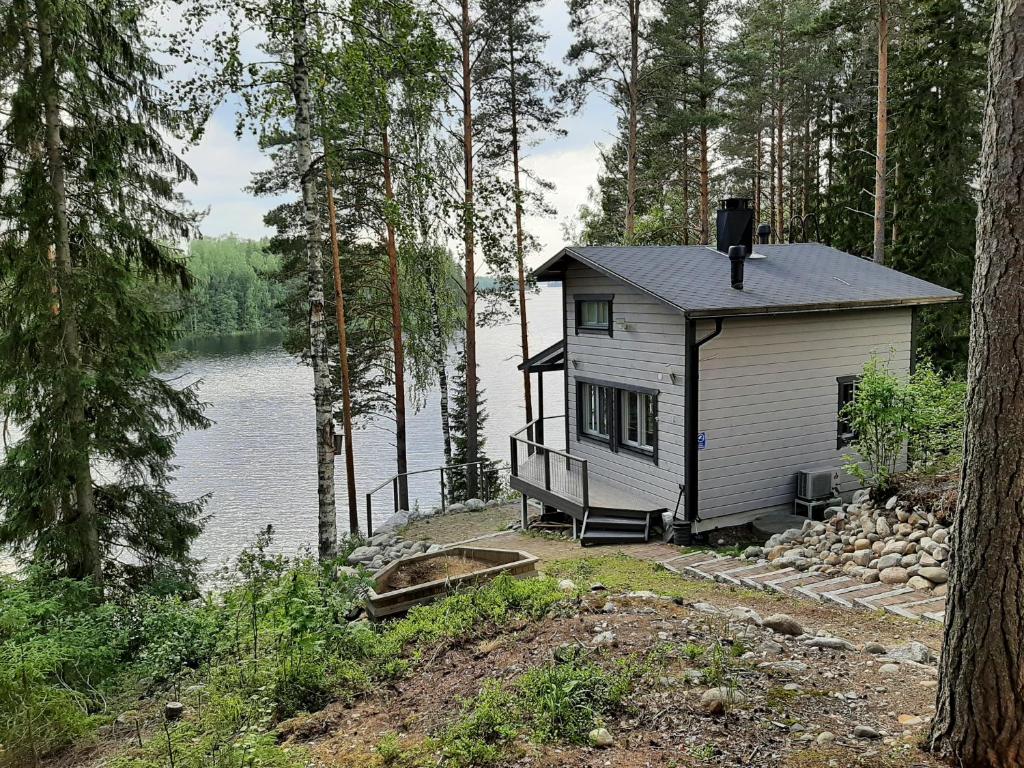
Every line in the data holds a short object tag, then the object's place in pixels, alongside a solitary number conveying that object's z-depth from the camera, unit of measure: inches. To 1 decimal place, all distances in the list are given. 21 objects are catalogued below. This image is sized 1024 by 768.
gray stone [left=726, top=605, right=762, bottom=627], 197.6
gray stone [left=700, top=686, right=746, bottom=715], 136.6
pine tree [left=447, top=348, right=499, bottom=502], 702.5
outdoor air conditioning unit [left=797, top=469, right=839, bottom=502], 413.1
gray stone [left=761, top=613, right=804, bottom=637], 190.1
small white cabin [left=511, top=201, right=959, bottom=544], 395.9
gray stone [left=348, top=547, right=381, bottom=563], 439.2
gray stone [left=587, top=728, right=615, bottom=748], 130.1
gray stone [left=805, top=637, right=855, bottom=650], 177.7
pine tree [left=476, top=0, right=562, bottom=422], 685.3
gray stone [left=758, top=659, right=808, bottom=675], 155.9
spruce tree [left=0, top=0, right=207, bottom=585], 316.2
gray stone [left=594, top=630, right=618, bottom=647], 173.2
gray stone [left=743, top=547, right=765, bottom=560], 344.2
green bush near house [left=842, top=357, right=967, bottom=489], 355.3
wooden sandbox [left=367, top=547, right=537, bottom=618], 245.4
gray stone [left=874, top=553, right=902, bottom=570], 275.4
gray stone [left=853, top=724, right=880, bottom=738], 125.4
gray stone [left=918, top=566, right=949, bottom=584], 252.7
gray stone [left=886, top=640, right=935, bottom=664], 171.5
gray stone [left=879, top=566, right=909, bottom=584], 262.4
